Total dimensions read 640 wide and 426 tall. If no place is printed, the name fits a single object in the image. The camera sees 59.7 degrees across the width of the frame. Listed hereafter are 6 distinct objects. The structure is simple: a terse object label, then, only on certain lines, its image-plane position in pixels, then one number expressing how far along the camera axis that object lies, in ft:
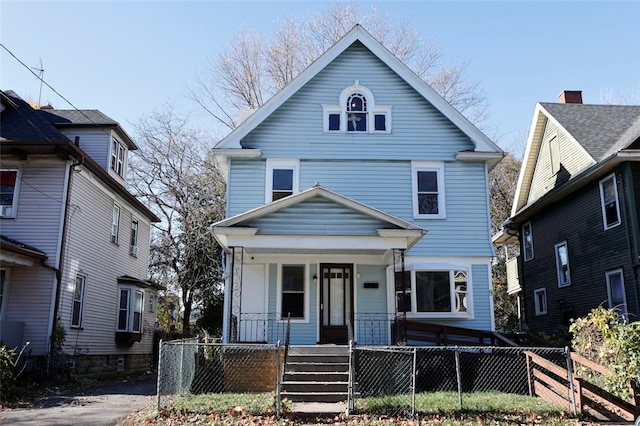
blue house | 49.65
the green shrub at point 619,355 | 30.12
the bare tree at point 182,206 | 88.89
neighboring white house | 49.98
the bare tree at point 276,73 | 96.32
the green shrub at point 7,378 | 39.17
